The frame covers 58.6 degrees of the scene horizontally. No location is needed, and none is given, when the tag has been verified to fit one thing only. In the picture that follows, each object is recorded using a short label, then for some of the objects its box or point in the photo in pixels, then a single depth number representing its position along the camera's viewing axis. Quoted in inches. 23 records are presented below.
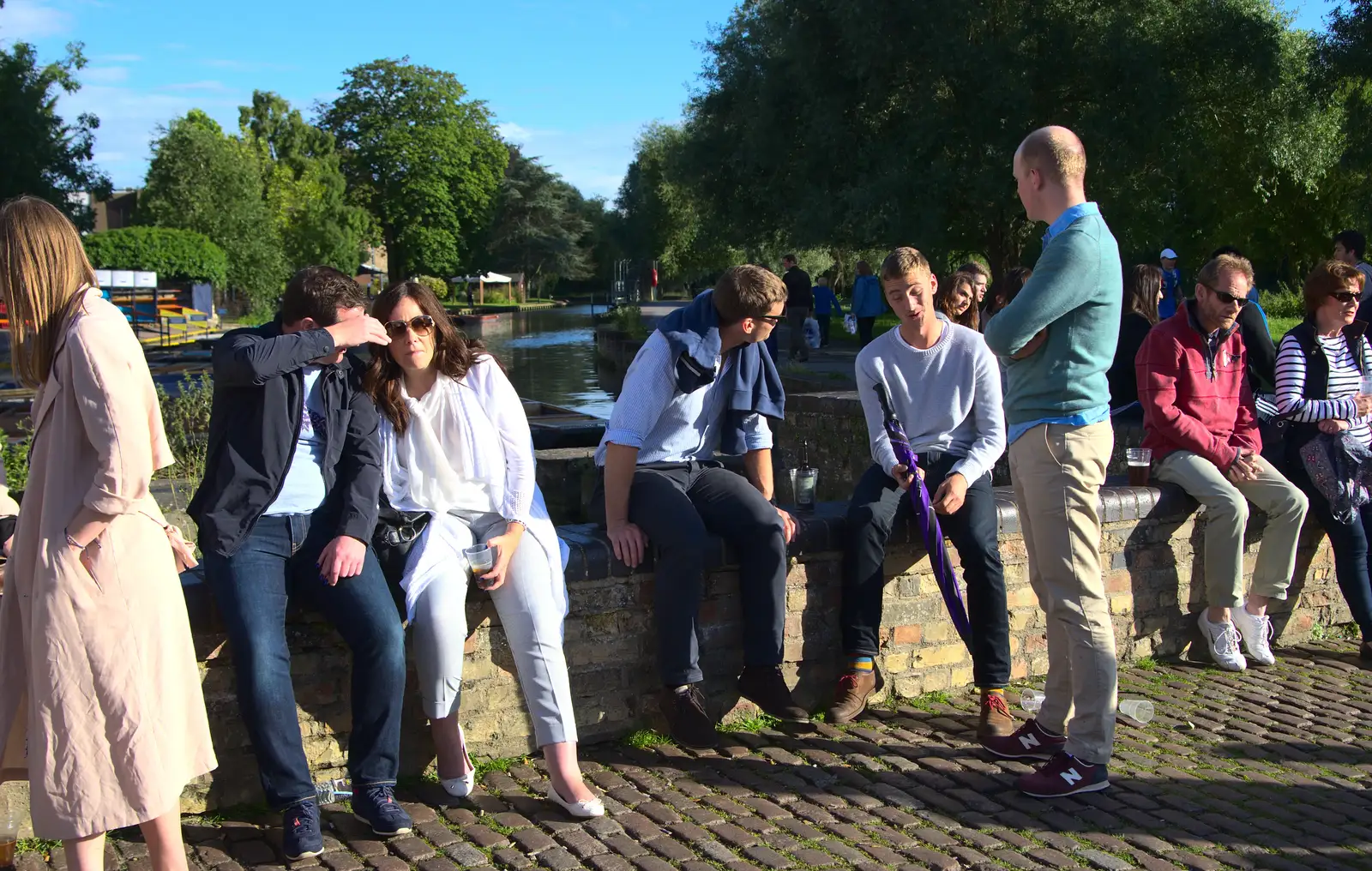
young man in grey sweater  186.1
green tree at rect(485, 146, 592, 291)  3260.3
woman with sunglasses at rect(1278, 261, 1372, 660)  230.4
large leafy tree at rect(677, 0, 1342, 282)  782.5
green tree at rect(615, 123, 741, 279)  2145.7
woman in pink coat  119.7
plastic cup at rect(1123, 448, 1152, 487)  225.3
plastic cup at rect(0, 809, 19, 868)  137.9
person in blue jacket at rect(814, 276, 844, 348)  925.8
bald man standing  157.8
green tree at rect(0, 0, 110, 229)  1417.3
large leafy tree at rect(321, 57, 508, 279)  2598.4
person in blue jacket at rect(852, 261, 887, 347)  829.2
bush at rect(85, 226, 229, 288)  1563.7
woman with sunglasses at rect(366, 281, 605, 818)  154.1
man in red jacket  220.4
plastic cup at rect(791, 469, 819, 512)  209.9
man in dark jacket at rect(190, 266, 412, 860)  141.9
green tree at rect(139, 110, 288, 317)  1776.6
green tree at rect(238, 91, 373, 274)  2078.0
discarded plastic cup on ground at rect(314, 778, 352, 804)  155.3
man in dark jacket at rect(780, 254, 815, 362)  762.8
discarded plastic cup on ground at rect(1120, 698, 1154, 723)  190.2
